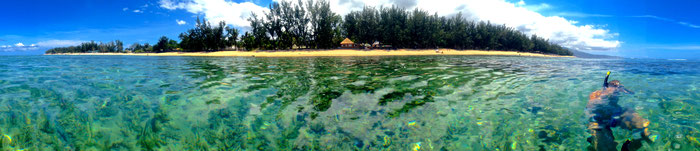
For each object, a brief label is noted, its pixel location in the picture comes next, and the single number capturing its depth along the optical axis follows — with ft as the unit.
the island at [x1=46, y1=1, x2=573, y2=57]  208.74
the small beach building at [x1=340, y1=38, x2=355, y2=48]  223.30
